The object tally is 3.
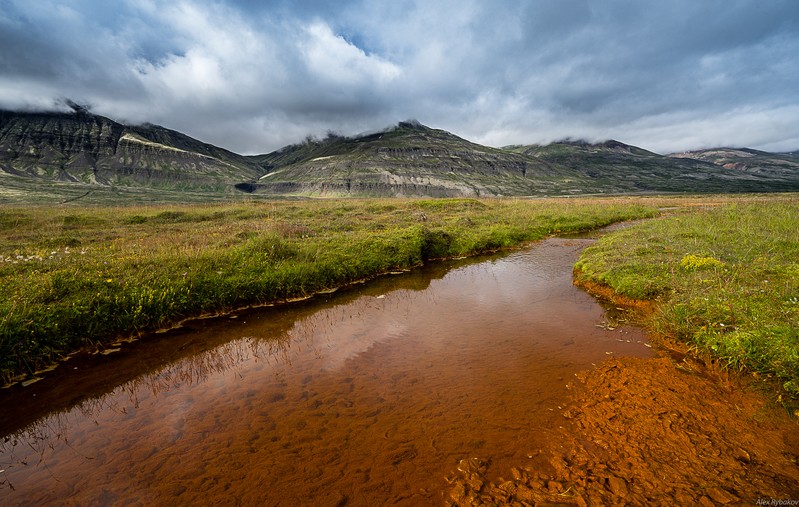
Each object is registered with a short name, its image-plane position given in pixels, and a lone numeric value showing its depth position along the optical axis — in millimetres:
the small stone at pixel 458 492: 4641
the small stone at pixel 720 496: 4200
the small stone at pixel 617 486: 4449
